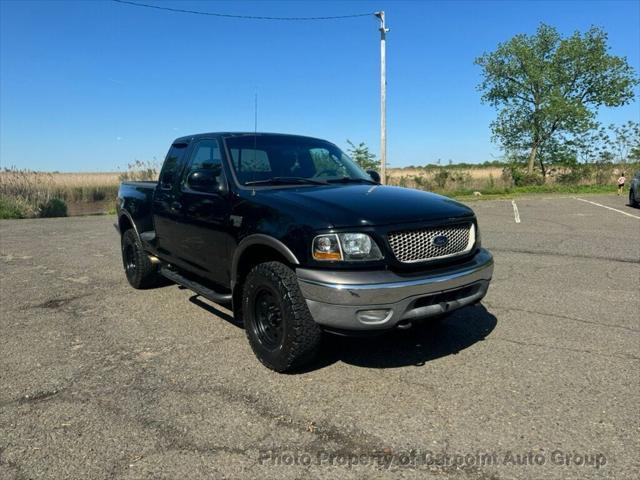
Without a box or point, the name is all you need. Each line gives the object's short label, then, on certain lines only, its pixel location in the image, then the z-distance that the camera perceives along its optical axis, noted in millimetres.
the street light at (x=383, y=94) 19578
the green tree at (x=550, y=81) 34406
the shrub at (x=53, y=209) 18219
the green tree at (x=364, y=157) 24359
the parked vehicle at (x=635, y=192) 16688
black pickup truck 3209
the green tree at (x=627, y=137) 34656
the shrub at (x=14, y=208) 16844
